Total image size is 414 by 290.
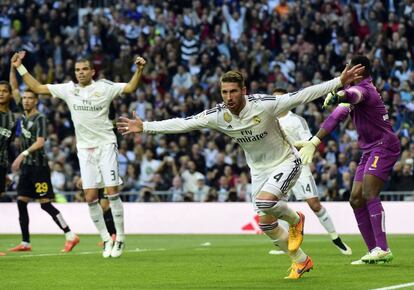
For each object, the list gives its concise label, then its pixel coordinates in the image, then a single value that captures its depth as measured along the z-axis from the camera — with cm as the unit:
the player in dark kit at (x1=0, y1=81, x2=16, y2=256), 1728
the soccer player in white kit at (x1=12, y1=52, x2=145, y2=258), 1571
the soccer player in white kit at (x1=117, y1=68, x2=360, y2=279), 1174
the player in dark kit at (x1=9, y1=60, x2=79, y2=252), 1755
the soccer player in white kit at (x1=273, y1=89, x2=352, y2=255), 1714
